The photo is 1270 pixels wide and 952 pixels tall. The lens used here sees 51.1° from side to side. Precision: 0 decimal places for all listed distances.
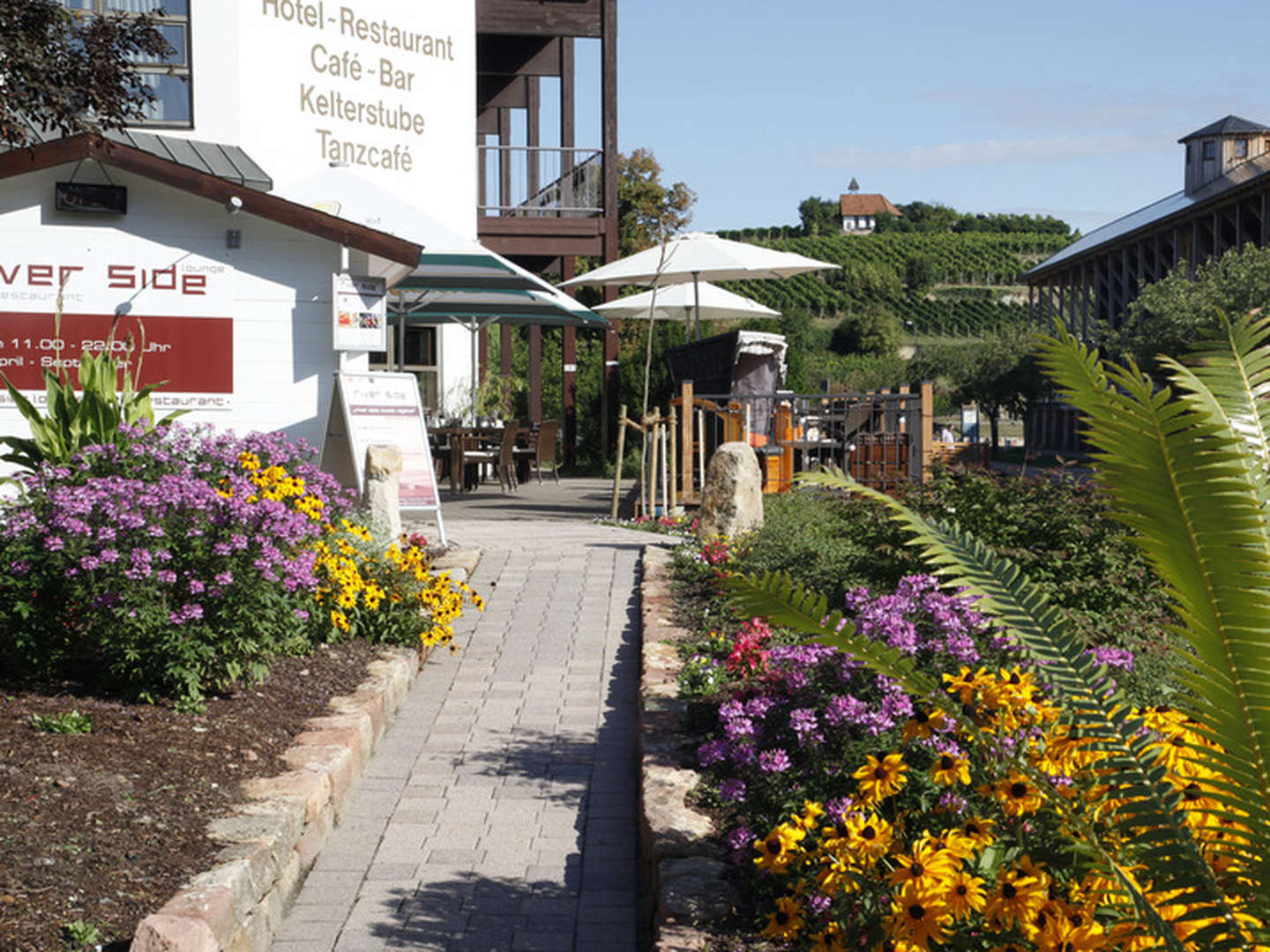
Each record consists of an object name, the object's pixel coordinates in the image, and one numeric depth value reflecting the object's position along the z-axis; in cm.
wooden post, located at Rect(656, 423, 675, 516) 1172
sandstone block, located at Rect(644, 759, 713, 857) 390
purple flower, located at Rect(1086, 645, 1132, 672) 377
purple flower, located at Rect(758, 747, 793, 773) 381
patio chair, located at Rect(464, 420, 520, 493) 1504
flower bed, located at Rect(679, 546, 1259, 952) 244
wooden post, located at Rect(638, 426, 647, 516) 1189
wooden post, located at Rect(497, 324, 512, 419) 2226
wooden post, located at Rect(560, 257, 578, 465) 1992
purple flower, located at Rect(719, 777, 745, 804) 367
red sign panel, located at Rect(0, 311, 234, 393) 929
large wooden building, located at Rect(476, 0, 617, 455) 1845
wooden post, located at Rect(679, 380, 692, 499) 1216
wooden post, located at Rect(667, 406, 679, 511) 1188
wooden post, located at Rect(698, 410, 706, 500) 1220
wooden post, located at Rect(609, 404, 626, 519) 1181
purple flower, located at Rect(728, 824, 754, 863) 368
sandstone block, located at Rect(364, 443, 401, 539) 855
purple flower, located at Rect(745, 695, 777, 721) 402
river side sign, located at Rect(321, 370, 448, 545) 976
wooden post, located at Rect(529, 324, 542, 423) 2027
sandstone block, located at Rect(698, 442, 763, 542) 931
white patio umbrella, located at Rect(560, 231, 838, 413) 1408
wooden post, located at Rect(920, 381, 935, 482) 1167
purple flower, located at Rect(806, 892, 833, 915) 300
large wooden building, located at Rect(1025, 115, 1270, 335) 3641
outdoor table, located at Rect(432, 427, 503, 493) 1488
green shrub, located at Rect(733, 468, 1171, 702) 589
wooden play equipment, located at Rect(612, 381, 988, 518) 1192
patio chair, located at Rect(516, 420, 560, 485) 1670
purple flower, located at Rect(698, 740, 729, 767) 401
